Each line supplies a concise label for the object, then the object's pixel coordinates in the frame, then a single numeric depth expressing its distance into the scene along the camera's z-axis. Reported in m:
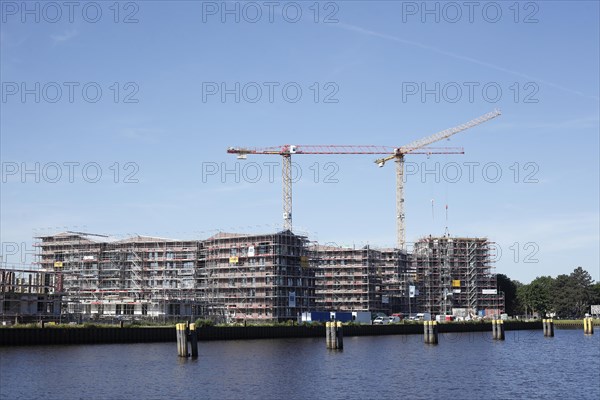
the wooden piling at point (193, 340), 101.31
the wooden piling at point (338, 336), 124.69
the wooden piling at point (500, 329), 169.75
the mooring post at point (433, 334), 150.75
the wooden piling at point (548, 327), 187.43
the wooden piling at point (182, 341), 101.00
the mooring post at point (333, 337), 125.06
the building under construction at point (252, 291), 184.00
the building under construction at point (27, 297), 136.75
